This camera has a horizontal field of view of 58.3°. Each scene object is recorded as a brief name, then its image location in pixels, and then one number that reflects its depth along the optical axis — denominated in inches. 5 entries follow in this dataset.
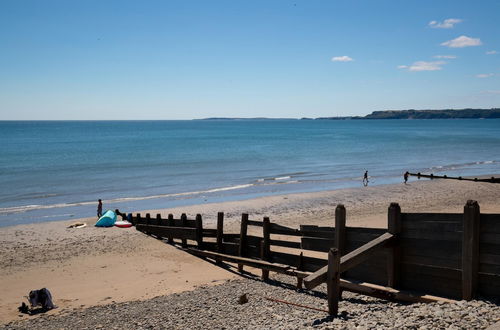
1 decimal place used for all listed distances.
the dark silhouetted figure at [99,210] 1106.4
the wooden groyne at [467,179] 1453.0
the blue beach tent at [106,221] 1001.5
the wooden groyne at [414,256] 308.8
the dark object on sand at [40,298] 499.8
